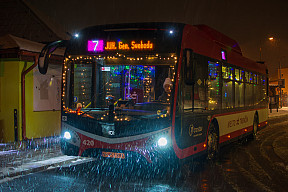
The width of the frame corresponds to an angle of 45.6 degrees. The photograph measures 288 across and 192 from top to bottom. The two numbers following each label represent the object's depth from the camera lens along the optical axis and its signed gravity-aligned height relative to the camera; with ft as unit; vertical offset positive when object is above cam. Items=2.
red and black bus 23.02 +0.30
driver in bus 23.62 +0.46
